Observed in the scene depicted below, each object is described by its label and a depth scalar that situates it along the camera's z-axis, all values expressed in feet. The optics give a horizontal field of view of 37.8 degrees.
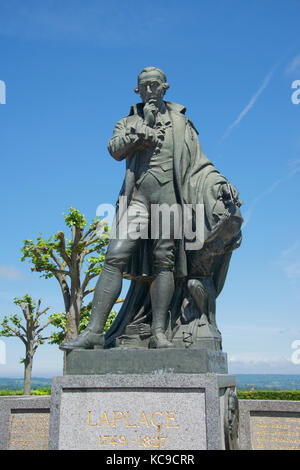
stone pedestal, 14.65
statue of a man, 17.93
